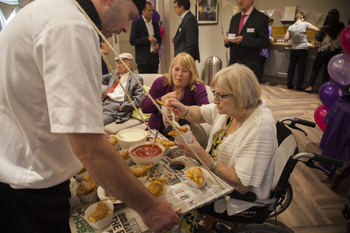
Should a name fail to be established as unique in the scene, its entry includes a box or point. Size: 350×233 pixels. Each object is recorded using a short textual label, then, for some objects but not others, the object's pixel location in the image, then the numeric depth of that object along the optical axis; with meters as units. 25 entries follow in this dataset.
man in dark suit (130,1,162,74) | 4.00
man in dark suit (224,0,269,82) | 3.23
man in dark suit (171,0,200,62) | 3.65
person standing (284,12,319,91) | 5.31
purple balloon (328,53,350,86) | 2.80
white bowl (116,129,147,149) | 1.41
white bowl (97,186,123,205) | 0.95
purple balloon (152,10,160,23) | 4.57
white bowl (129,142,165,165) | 1.20
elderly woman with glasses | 1.19
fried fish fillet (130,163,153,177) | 1.11
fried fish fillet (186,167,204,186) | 1.08
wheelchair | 1.21
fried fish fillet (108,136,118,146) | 1.47
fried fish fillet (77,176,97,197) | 1.01
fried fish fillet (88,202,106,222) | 0.87
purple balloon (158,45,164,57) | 4.76
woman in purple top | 2.28
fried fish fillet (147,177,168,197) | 1.00
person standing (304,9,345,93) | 4.53
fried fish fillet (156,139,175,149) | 1.42
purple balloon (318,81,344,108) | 2.92
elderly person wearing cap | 2.92
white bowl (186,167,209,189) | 1.08
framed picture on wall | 5.43
